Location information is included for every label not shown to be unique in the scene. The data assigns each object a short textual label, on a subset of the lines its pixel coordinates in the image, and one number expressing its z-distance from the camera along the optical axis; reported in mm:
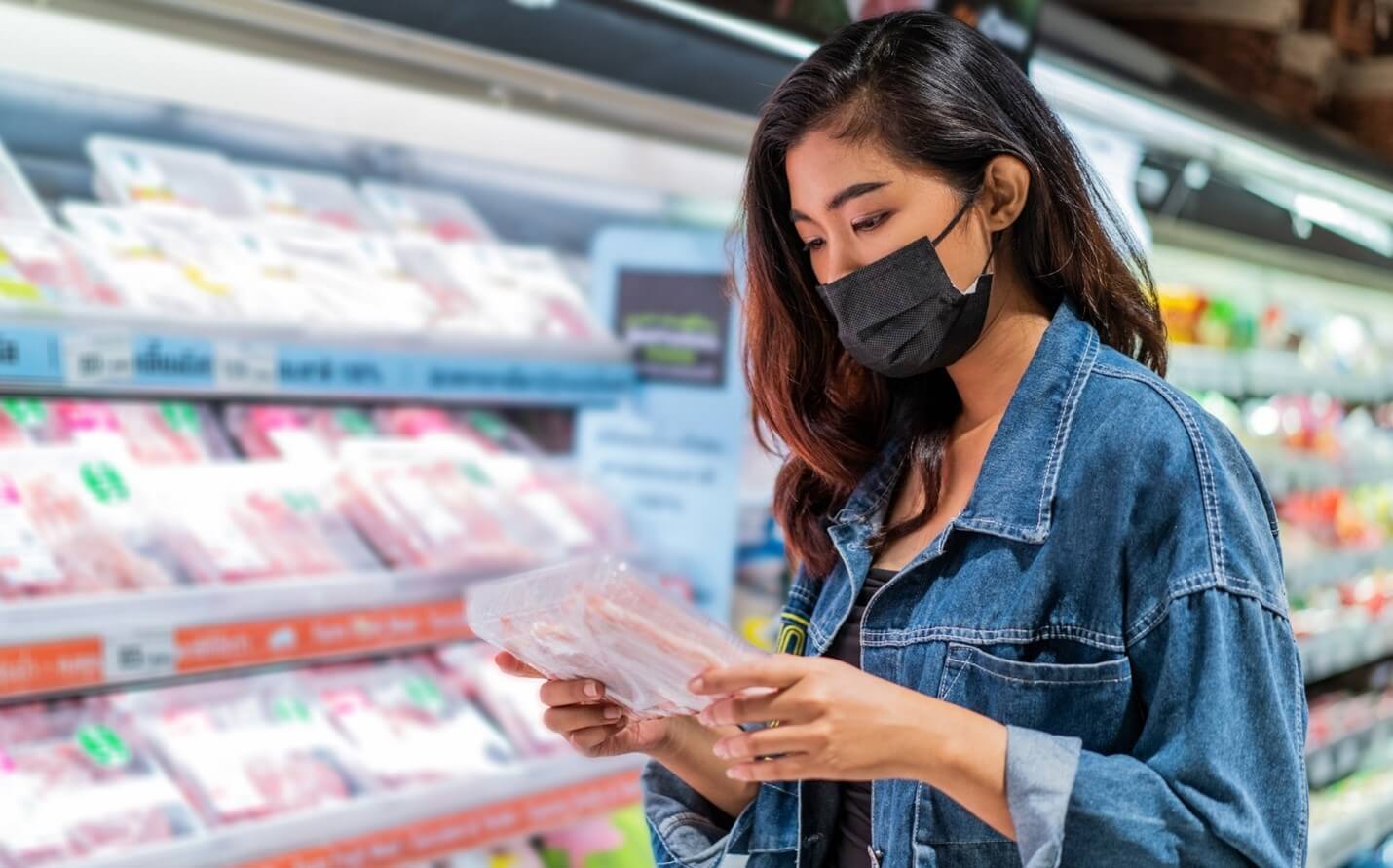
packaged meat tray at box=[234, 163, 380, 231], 2508
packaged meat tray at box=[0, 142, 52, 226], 2041
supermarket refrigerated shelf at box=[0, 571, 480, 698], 1797
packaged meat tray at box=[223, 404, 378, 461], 2434
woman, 1015
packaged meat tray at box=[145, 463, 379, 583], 2115
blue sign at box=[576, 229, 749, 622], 2814
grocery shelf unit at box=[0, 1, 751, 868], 1891
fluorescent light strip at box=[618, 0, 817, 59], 2109
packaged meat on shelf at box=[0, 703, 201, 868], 1852
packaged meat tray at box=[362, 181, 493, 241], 2734
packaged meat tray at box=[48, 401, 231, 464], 2195
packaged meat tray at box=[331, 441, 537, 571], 2373
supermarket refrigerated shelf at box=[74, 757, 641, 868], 1955
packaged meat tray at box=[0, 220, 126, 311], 1867
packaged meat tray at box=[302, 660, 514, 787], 2281
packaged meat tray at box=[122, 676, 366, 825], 2061
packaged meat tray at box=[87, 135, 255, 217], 2289
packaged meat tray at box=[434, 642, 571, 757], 2490
